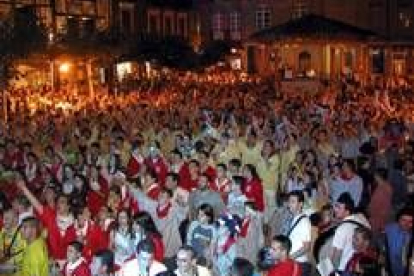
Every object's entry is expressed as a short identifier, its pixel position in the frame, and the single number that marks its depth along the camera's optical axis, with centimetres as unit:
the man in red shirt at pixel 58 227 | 1004
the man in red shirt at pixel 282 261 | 806
